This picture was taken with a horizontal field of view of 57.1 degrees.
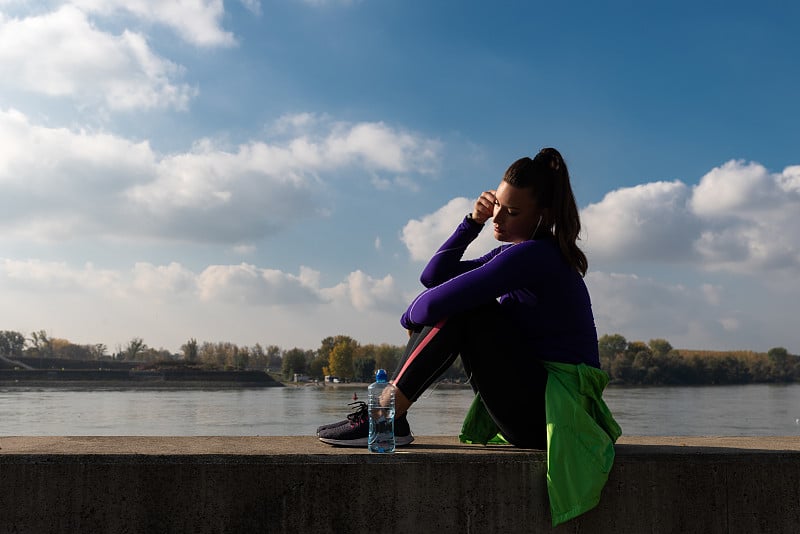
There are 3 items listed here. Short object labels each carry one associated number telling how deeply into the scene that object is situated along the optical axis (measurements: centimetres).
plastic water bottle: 248
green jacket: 228
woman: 240
